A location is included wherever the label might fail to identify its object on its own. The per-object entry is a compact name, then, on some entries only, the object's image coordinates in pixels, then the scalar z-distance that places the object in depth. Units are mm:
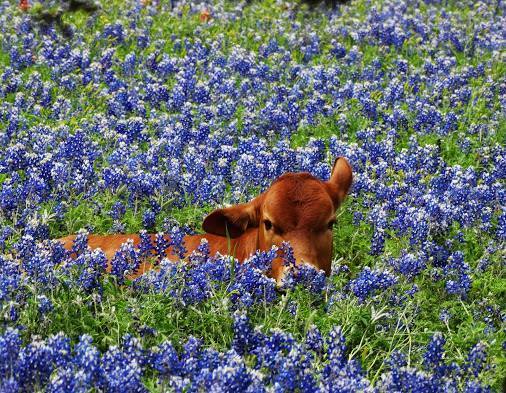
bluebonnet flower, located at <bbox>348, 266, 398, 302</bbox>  14180
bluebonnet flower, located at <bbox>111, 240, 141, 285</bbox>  13656
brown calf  14984
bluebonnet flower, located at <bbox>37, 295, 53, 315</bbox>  12258
